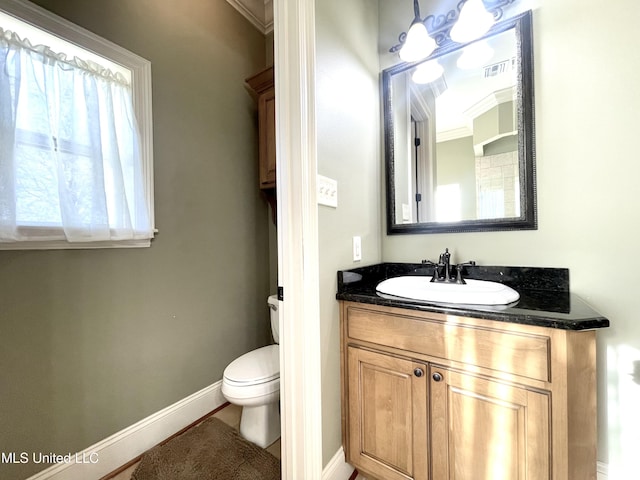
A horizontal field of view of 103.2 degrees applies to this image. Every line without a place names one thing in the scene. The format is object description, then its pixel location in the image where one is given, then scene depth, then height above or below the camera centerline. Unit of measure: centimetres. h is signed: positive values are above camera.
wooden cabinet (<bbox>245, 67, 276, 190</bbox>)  183 +83
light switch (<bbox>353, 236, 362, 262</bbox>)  131 -6
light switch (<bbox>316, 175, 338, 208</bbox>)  105 +20
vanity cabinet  76 -57
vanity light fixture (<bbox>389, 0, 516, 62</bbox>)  119 +105
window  105 +49
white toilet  135 -83
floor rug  123 -114
